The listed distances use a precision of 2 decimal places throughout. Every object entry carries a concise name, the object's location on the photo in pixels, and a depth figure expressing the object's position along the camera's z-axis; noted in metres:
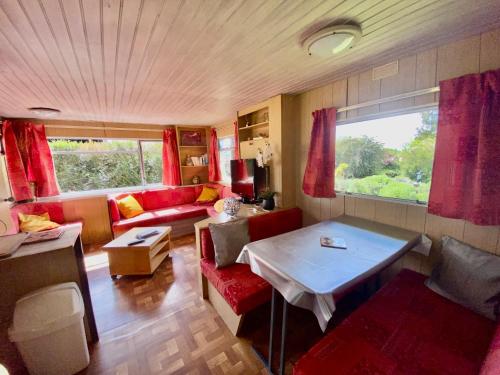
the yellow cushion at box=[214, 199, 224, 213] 3.41
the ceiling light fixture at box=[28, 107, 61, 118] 2.69
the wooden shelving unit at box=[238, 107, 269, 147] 3.07
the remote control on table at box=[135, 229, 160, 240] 2.70
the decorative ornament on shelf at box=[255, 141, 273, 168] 2.73
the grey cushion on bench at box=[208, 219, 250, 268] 1.88
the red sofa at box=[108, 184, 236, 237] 3.43
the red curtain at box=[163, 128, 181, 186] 4.45
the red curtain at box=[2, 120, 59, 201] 3.14
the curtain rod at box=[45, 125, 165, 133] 3.57
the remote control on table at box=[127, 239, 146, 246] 2.50
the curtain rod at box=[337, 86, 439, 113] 1.57
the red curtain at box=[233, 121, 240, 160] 3.47
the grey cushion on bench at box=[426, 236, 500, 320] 1.22
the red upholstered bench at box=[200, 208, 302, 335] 1.57
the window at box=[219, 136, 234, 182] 4.36
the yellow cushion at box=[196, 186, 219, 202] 4.47
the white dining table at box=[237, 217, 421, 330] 1.06
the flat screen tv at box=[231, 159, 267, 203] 2.97
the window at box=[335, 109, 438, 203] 1.68
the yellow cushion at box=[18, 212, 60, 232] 2.85
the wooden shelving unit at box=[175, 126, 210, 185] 4.71
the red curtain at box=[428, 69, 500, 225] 1.28
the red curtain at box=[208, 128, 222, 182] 4.62
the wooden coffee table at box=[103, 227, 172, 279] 2.47
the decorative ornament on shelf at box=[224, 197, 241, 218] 2.55
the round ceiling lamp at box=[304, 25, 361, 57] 1.21
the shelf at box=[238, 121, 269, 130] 2.93
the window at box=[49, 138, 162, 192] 3.78
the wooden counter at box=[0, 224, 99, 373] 1.37
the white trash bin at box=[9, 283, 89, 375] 1.22
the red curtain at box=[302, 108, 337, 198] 2.22
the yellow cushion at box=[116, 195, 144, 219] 3.58
